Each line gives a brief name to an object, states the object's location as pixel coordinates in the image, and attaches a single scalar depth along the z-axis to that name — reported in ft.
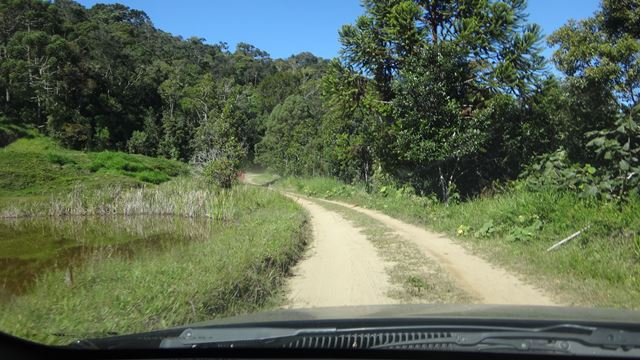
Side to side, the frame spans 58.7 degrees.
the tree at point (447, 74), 61.67
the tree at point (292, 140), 160.43
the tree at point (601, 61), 49.29
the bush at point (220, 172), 97.45
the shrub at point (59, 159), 147.54
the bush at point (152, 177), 150.85
